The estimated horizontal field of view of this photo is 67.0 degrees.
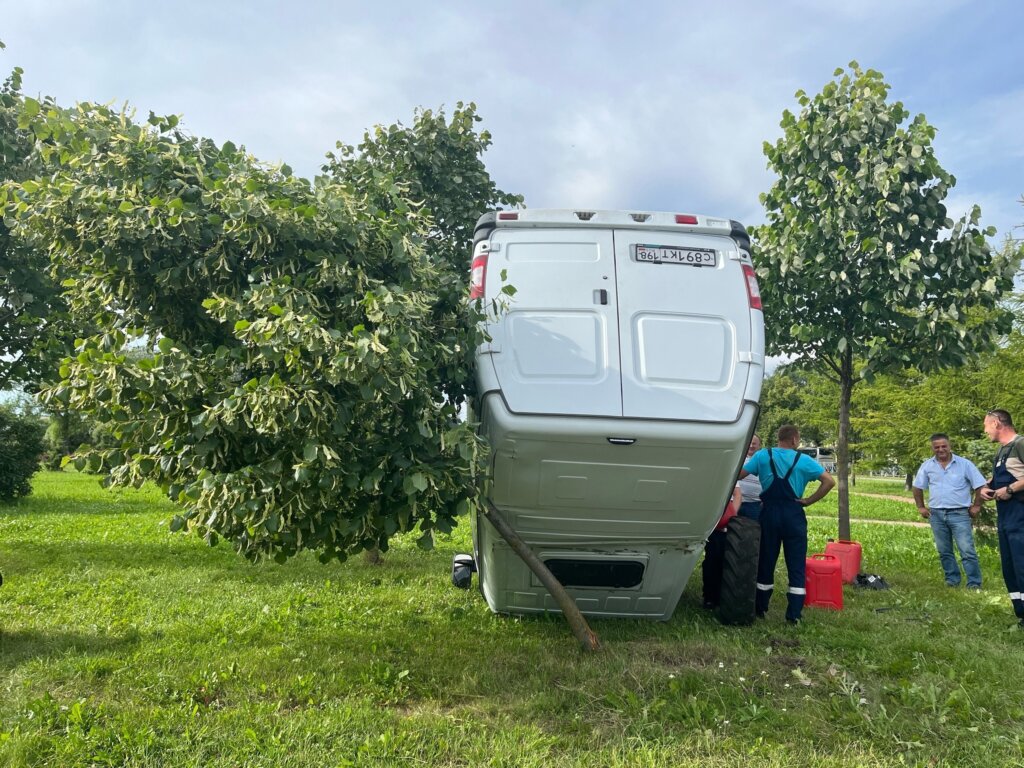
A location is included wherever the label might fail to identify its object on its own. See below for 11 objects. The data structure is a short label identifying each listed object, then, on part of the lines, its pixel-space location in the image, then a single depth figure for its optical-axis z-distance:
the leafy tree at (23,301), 7.03
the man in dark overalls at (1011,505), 6.21
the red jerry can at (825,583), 7.02
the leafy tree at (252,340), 3.95
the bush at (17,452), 18.45
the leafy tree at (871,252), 7.95
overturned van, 4.55
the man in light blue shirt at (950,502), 8.21
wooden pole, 4.96
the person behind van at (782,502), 6.59
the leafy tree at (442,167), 8.59
